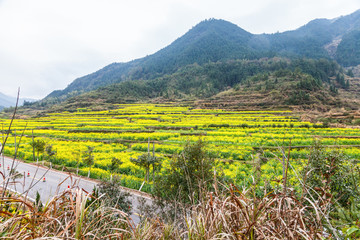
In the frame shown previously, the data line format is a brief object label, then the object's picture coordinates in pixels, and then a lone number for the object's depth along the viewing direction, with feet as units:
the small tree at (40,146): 54.49
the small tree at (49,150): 51.56
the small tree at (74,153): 58.54
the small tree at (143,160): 37.23
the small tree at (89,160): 39.42
